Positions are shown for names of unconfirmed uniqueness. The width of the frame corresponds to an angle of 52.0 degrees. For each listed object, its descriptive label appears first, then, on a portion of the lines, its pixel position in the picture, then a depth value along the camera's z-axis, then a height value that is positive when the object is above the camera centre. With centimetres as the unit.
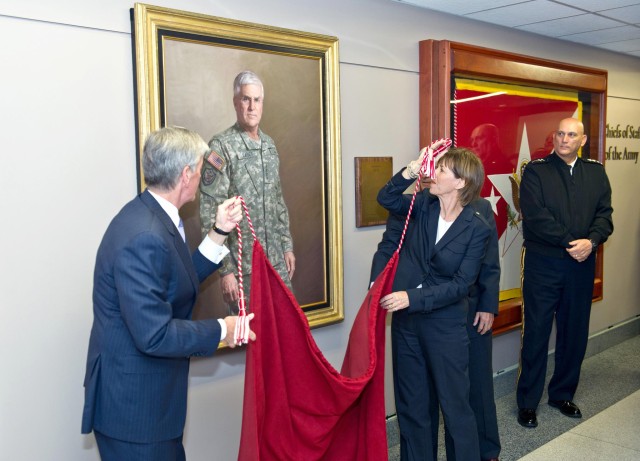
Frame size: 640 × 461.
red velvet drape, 235 -75
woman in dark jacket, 294 -47
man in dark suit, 190 -40
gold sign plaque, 347 -1
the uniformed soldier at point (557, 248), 402 -41
